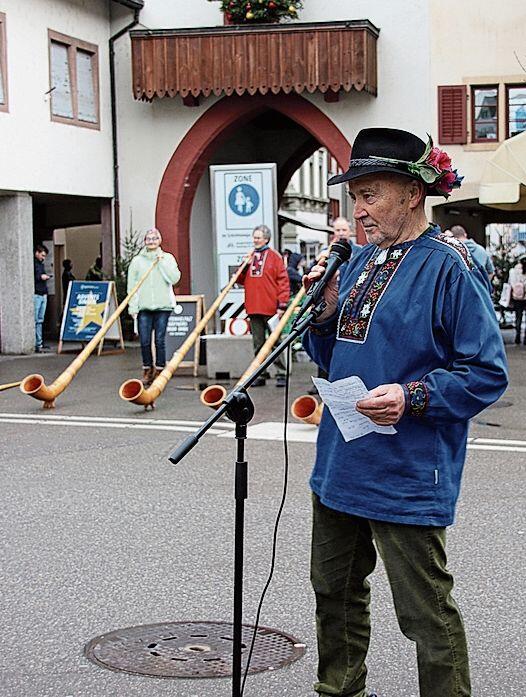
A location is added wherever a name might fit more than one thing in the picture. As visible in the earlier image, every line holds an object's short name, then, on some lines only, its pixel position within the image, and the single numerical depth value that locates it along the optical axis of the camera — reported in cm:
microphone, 372
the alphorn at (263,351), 1188
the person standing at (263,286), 1475
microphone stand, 339
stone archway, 2305
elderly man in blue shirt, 352
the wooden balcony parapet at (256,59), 2162
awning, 1883
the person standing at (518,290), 2255
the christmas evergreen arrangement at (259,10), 2208
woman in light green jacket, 1439
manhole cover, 475
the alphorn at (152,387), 1270
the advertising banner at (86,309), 2128
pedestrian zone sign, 2025
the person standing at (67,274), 2606
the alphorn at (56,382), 1292
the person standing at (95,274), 2367
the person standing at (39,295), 2172
